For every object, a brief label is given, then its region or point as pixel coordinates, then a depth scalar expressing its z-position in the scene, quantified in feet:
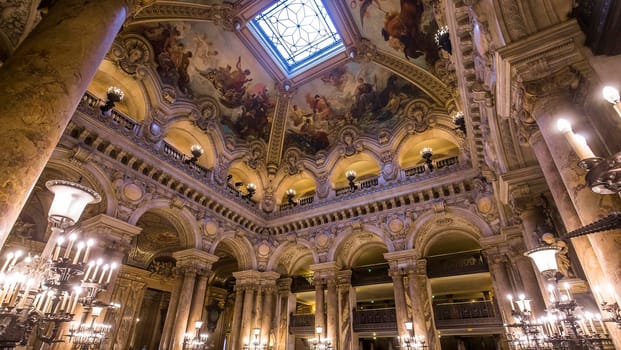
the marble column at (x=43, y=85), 9.23
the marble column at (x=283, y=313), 48.44
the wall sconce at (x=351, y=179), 50.45
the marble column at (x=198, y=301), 38.95
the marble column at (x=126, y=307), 49.18
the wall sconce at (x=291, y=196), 55.66
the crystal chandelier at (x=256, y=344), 43.37
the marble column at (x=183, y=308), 36.17
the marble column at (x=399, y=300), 37.84
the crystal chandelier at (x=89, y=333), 24.43
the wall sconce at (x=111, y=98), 36.88
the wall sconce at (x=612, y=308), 10.08
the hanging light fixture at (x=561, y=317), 12.30
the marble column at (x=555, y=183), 14.47
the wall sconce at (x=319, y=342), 40.52
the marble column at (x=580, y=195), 11.02
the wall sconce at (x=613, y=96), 6.94
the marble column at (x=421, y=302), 36.45
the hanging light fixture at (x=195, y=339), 36.58
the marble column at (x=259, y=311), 45.34
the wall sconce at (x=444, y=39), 27.55
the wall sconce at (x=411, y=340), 35.50
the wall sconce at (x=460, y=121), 39.63
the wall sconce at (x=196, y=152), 47.00
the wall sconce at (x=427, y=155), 46.02
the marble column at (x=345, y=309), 42.09
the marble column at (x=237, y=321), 43.78
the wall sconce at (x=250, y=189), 54.80
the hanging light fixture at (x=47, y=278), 10.84
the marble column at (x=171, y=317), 36.17
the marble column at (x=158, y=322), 55.43
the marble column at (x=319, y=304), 44.01
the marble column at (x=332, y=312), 41.96
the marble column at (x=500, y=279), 34.55
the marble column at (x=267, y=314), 45.93
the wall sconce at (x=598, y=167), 7.00
